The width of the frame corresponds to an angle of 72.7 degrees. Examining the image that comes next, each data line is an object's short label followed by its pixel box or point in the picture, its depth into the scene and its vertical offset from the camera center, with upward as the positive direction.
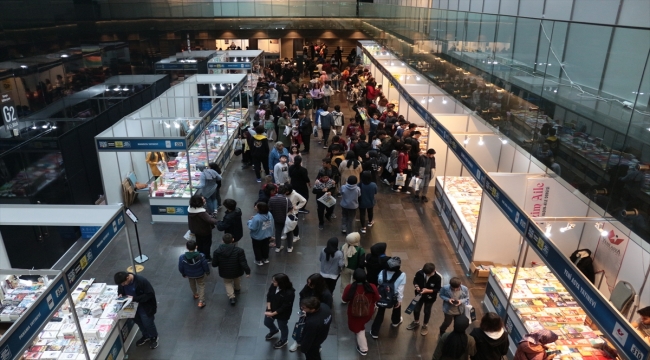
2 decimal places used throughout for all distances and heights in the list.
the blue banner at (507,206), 5.65 -2.52
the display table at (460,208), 8.16 -3.78
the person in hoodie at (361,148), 10.85 -3.18
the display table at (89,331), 5.38 -3.87
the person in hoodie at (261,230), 7.47 -3.58
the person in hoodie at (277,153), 10.32 -3.18
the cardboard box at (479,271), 7.58 -4.20
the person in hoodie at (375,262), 6.18 -3.37
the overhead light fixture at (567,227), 5.92 -2.74
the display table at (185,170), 9.62 -3.81
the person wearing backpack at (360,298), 5.55 -3.43
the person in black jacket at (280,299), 5.54 -3.49
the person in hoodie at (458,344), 4.65 -3.34
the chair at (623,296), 5.48 -3.37
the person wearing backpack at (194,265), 6.45 -3.57
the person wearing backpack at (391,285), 5.87 -3.45
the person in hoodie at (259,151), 11.51 -3.52
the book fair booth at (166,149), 8.96 -3.57
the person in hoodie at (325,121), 14.29 -3.37
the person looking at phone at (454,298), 5.83 -3.57
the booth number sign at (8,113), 7.67 -1.75
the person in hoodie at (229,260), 6.62 -3.54
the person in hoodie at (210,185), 9.33 -3.56
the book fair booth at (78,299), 5.07 -3.75
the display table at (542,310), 5.62 -3.90
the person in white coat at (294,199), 8.37 -3.40
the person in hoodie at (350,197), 8.39 -3.37
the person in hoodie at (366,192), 8.62 -3.41
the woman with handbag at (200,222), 7.55 -3.47
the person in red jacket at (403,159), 10.68 -3.40
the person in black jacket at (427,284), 6.01 -3.52
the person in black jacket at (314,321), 4.96 -3.32
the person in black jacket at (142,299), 5.70 -3.61
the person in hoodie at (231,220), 7.59 -3.42
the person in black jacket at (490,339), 4.79 -3.35
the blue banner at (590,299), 3.64 -2.54
